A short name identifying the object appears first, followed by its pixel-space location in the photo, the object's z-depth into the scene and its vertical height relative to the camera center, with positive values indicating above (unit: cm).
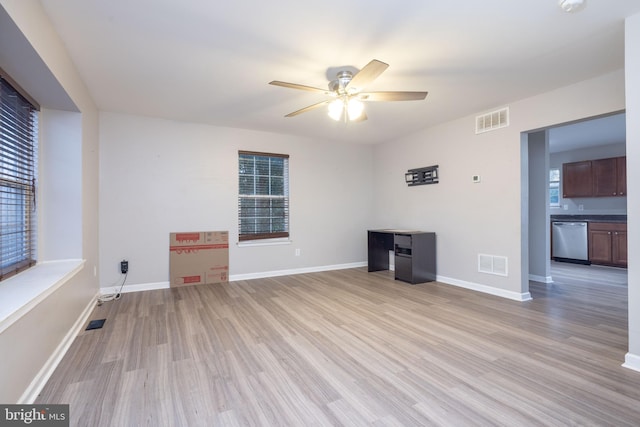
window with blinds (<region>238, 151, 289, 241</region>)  468 +33
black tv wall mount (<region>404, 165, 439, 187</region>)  450 +64
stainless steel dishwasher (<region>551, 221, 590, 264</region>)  571 -53
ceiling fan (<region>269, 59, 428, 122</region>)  238 +108
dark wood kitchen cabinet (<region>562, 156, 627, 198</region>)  575 +77
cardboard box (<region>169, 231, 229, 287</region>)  416 -60
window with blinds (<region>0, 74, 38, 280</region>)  205 +29
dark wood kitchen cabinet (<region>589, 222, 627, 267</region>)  526 -52
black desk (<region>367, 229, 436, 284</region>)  430 -59
